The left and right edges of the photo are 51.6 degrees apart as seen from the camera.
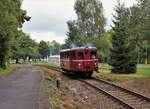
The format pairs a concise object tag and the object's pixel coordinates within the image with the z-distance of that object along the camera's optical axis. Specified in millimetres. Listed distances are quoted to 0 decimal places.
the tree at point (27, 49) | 47846
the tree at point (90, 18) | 30340
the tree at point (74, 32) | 31419
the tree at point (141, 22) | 11427
